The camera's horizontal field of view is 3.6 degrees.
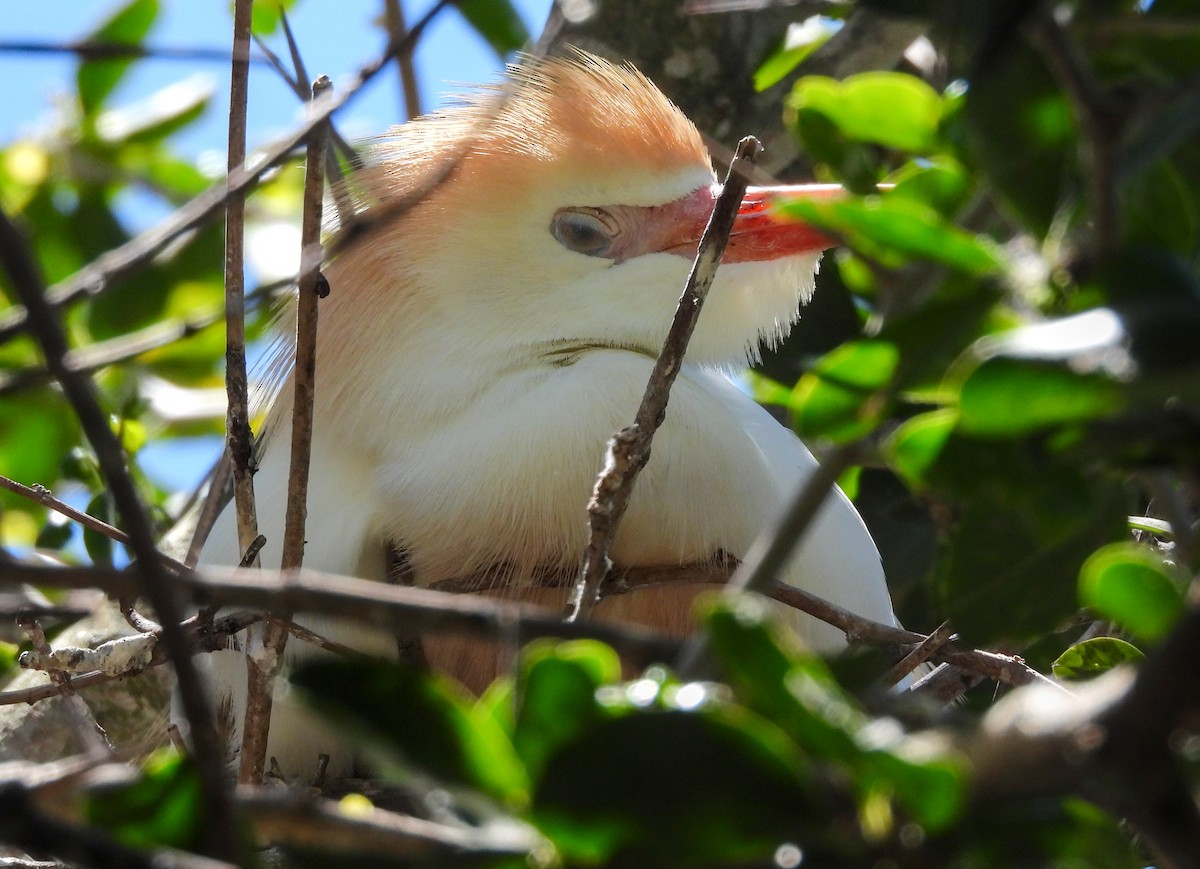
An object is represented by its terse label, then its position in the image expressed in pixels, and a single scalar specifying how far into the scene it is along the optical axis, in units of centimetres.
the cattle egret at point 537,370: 455
